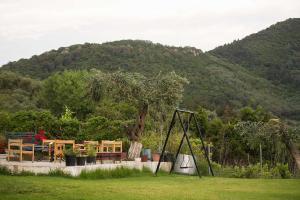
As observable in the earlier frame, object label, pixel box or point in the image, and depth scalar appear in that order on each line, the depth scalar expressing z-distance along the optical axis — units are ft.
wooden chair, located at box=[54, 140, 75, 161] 58.13
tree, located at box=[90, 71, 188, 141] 75.87
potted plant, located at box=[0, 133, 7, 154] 72.49
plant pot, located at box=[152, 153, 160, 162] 75.97
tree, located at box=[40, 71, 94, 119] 185.47
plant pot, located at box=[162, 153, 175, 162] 76.89
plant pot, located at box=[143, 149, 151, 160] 75.25
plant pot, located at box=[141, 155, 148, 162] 73.41
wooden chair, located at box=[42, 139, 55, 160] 58.13
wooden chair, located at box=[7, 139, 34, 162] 57.41
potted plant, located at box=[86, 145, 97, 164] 59.56
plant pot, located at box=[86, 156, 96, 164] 59.41
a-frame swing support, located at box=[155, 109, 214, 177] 65.76
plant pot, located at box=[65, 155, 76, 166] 55.98
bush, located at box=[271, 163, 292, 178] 77.25
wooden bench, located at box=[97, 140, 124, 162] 62.64
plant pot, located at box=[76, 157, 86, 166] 57.26
